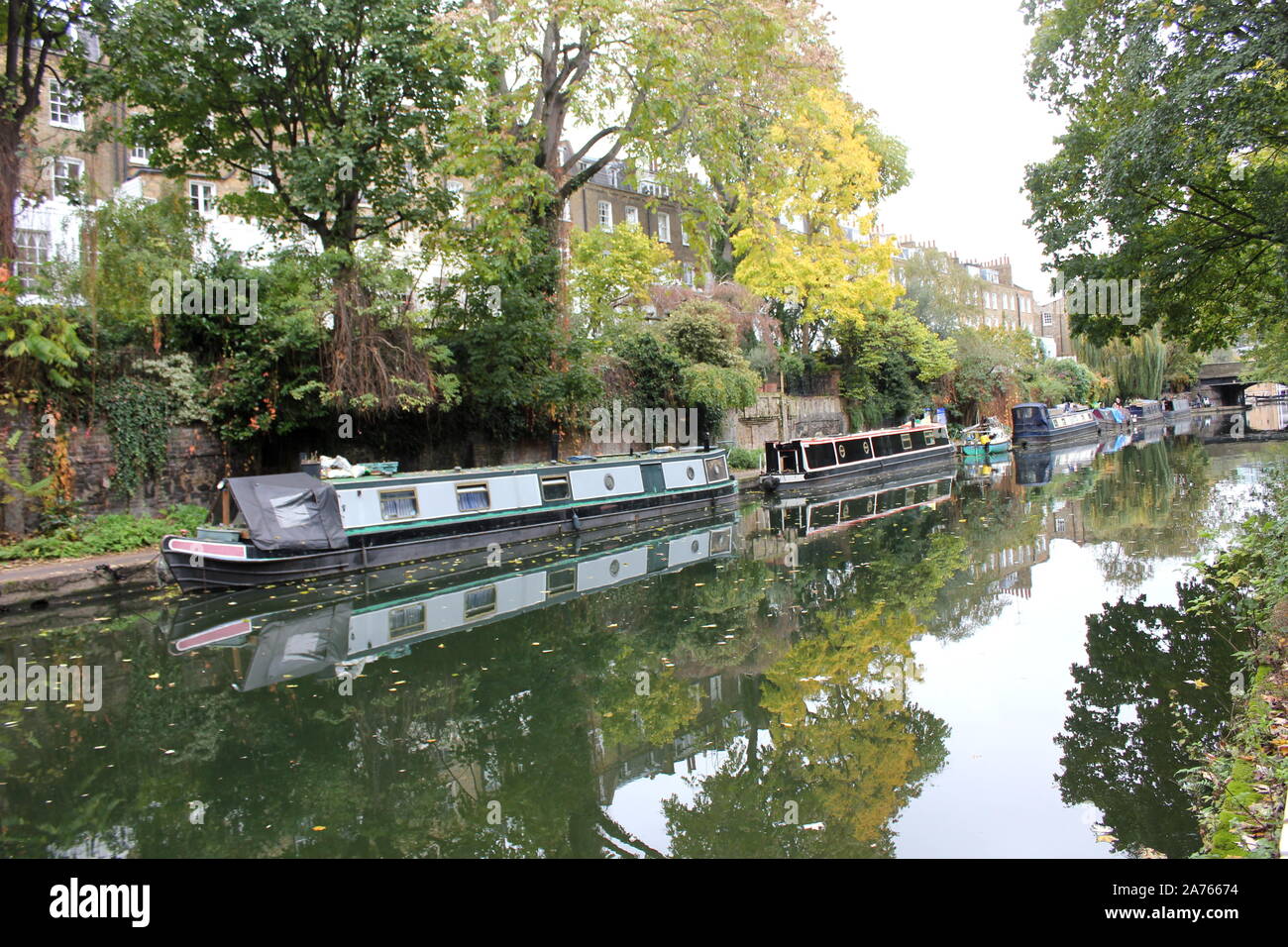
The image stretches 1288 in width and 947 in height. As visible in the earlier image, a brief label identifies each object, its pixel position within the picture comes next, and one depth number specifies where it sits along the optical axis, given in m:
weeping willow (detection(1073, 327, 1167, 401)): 44.38
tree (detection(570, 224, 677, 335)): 20.53
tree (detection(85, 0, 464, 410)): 12.84
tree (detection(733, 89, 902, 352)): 23.12
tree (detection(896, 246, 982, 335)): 33.56
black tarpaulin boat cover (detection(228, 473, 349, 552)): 11.23
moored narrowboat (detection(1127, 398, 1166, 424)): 44.00
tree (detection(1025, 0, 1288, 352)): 9.05
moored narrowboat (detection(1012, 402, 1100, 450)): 34.38
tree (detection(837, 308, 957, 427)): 30.23
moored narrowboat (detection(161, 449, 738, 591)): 11.09
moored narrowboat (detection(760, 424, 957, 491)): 21.61
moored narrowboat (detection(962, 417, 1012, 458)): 30.62
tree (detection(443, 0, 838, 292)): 13.02
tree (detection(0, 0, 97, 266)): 11.89
